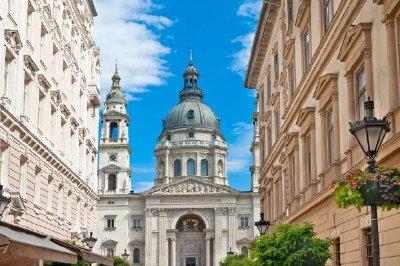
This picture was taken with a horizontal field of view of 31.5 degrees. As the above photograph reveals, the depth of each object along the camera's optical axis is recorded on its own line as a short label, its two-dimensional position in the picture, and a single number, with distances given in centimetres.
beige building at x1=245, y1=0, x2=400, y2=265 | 1417
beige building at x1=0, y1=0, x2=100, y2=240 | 2552
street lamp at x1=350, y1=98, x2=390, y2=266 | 997
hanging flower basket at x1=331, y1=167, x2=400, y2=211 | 1008
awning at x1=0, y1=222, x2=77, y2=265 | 1058
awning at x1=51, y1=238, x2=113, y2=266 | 1769
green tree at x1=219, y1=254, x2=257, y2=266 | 3780
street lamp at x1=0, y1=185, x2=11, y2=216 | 1536
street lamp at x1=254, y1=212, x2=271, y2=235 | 2805
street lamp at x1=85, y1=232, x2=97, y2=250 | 3186
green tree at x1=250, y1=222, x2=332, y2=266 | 1697
